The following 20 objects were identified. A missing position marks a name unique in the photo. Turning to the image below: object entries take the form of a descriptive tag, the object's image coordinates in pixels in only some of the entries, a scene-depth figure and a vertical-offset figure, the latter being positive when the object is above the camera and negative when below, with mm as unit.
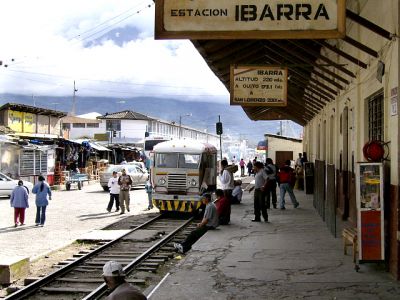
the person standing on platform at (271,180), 19625 -330
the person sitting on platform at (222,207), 15375 -962
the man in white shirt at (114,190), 22266 -748
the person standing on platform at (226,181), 19812 -356
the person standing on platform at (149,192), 23406 -893
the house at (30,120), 42156 +3923
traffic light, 29405 +2139
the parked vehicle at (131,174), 34281 -231
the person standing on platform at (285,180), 19484 -317
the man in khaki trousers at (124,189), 21875 -698
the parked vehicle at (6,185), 29125 -731
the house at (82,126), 91812 +6980
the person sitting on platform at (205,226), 13055 -1312
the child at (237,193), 22636 -871
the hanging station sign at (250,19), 6496 +1689
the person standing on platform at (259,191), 15969 -557
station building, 8367 +1560
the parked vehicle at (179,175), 20391 -165
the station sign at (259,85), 13156 +1898
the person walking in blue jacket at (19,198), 17672 -849
